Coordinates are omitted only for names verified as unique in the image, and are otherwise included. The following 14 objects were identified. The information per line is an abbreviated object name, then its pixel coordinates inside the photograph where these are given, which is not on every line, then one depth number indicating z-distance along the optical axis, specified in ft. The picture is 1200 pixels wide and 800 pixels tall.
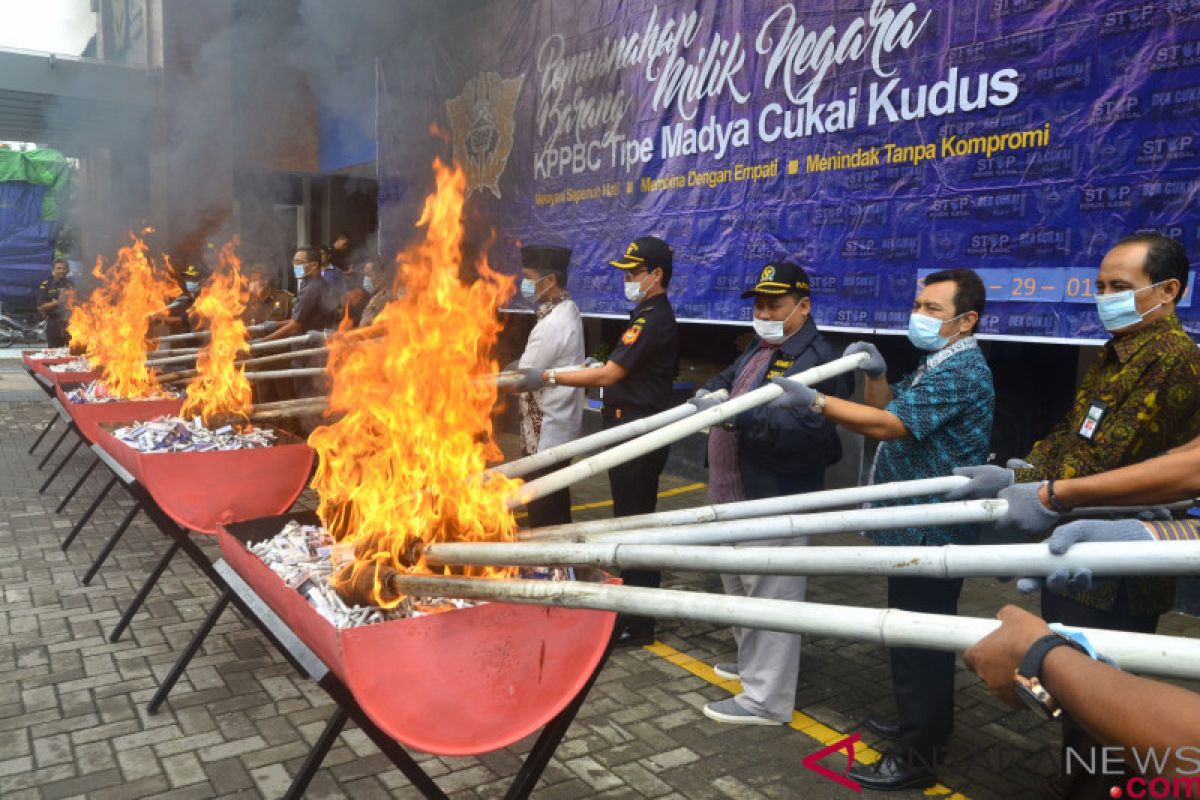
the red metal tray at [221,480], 14.49
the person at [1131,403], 9.27
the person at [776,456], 12.98
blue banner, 14.85
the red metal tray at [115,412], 19.34
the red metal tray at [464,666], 7.87
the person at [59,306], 44.50
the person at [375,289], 32.27
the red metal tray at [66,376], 26.08
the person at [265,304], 37.14
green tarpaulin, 73.97
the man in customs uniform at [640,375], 16.08
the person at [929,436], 11.08
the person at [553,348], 17.66
